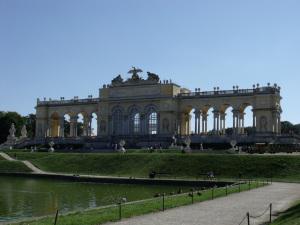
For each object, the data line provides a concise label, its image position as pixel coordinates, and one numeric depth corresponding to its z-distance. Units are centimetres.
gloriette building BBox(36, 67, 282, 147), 8050
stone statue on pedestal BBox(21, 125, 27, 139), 9746
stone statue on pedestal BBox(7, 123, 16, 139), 9225
